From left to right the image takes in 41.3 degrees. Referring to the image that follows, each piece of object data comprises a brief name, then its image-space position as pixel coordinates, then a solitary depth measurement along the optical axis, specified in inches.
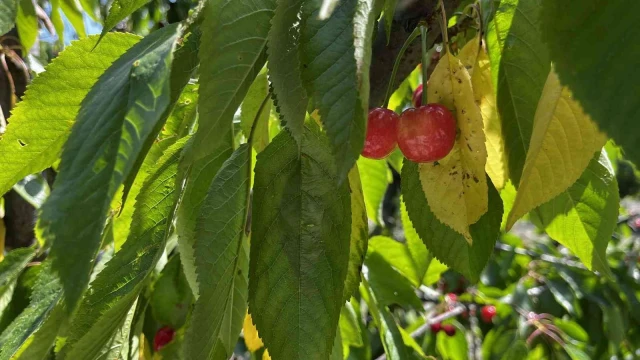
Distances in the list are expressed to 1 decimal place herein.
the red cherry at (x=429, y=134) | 11.3
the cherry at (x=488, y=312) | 43.2
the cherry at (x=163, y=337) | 19.7
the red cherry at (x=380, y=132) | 12.4
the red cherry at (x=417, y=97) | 15.4
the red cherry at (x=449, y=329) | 33.2
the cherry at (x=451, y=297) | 43.4
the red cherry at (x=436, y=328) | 34.8
